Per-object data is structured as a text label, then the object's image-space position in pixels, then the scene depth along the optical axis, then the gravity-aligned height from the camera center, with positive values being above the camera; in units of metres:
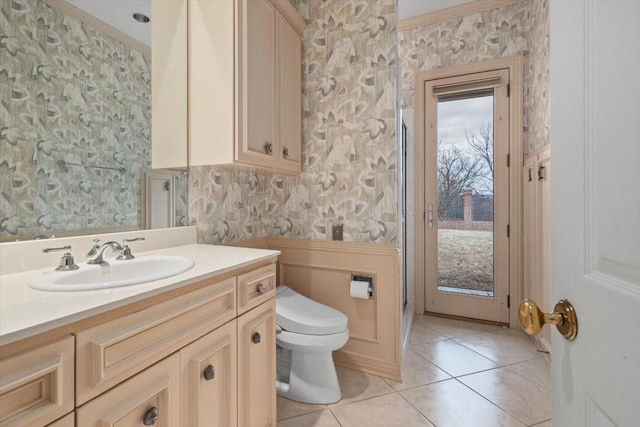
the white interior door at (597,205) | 0.37 +0.01
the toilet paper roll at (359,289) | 1.88 -0.49
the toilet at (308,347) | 1.57 -0.72
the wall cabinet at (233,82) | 1.44 +0.68
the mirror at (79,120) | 0.99 +0.38
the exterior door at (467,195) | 2.67 +0.17
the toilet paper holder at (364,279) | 1.91 -0.43
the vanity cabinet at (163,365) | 0.55 -0.37
